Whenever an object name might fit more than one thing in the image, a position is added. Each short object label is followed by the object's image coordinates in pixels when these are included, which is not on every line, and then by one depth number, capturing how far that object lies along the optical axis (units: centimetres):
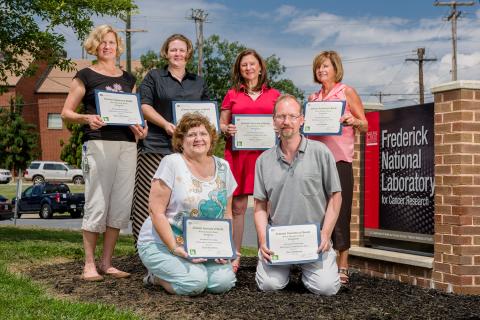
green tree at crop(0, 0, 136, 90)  1316
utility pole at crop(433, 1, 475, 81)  5139
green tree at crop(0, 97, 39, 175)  5947
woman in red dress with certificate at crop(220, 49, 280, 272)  676
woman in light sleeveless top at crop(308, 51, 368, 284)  658
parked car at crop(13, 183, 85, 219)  3256
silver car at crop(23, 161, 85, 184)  5619
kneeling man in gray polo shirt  600
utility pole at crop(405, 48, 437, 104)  5938
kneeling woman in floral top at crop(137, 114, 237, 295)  576
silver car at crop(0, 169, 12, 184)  6156
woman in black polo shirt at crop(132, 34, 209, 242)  677
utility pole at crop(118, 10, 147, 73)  3791
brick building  6469
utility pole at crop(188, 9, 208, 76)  5389
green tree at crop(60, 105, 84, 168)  4777
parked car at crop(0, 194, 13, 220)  2997
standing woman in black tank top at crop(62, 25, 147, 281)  642
